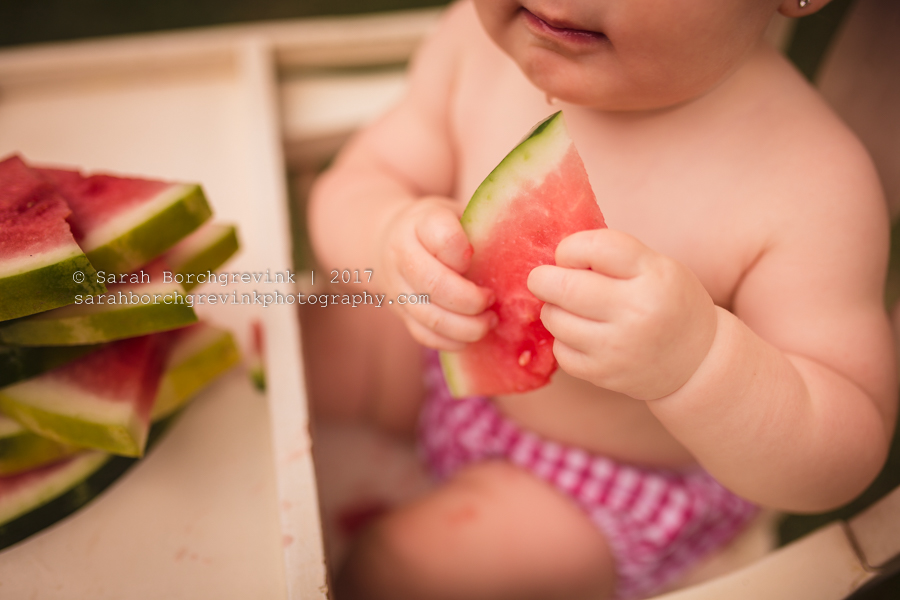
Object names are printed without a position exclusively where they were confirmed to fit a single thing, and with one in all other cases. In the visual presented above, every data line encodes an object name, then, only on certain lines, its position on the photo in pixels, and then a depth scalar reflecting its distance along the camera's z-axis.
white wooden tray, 0.56
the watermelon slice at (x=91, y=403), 0.54
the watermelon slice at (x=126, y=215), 0.53
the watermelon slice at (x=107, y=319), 0.52
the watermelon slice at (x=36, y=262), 0.48
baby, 0.46
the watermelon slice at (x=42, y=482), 0.56
